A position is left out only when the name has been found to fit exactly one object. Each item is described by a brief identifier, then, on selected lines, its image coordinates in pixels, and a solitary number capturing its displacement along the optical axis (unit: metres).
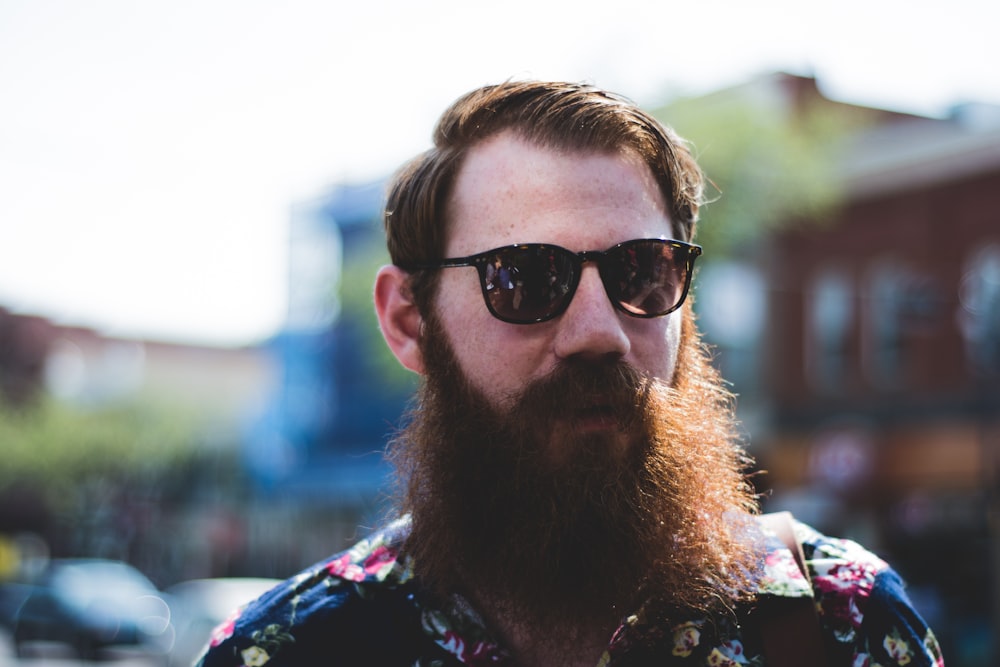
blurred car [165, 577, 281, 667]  13.97
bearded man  1.76
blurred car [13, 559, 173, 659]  18.75
